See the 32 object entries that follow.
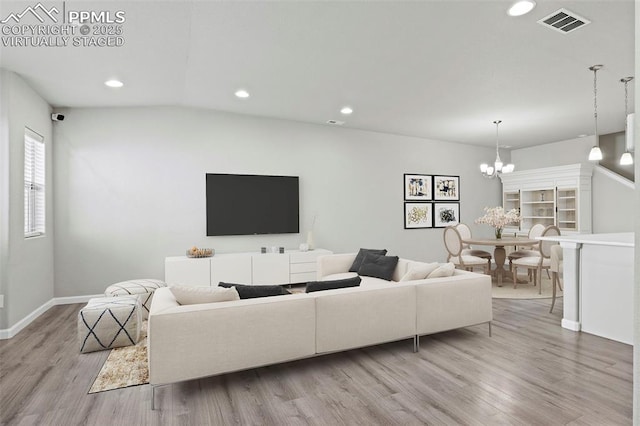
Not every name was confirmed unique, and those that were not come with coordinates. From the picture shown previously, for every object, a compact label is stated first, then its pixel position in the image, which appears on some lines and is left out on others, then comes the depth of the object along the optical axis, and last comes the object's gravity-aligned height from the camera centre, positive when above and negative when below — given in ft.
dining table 18.34 -1.64
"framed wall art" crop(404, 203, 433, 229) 23.77 -0.20
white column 12.25 -2.63
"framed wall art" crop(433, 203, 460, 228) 24.88 -0.14
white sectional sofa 7.61 -2.79
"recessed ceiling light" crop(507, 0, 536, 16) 8.55 +5.04
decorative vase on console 19.39 -1.52
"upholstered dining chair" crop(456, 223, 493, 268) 20.54 -2.31
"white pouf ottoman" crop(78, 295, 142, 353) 10.50 -3.39
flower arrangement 19.89 -0.34
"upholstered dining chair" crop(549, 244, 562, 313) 14.67 -2.04
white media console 16.05 -2.69
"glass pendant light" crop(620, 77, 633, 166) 13.25 +4.95
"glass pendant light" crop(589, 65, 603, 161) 12.35 +4.98
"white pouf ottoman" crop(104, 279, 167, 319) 12.89 -2.85
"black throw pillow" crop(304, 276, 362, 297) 9.91 -2.05
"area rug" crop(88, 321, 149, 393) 8.49 -4.10
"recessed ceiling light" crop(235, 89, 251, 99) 15.14 +5.16
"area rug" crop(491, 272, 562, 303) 16.99 -4.01
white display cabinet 22.76 +1.10
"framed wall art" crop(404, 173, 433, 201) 23.80 +1.70
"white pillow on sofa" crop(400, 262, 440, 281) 11.27 -1.94
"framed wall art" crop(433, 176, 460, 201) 24.91 +1.72
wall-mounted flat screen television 18.16 +0.42
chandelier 18.89 +2.41
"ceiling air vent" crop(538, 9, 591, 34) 9.04 +5.05
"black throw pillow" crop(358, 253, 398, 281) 14.56 -2.27
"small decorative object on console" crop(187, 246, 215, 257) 16.45 -1.85
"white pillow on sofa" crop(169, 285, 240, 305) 8.41 -1.96
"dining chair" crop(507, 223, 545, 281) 19.71 -2.27
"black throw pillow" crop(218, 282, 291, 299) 8.91 -2.00
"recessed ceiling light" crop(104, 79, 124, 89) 13.46 +4.95
